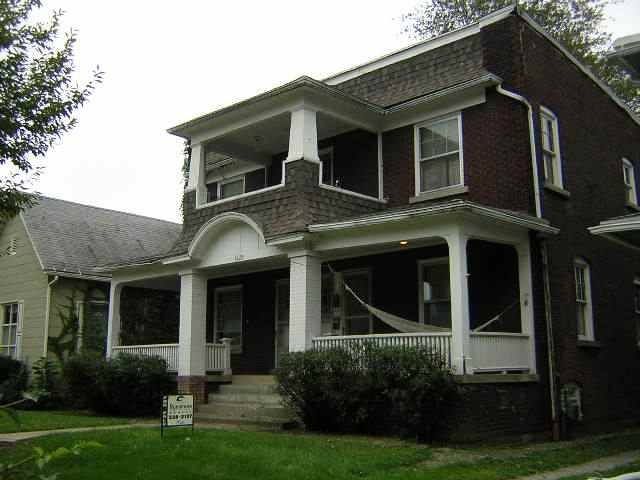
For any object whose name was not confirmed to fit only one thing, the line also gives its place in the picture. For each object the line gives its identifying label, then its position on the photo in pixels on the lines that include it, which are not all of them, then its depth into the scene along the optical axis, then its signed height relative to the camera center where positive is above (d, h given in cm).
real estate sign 1109 -51
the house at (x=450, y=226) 1300 +281
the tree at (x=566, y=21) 2656 +1407
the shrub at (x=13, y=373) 2111 +16
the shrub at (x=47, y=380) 1969 -5
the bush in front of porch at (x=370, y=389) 1127 -20
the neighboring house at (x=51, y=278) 2211 +306
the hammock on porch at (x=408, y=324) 1299 +93
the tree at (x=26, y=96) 1008 +394
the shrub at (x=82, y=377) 1716 +2
